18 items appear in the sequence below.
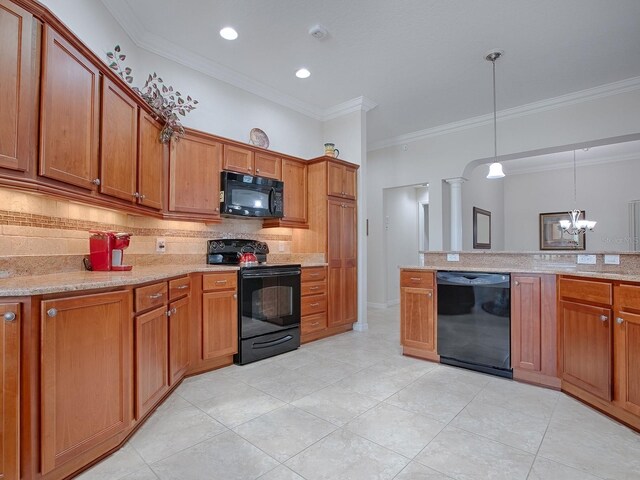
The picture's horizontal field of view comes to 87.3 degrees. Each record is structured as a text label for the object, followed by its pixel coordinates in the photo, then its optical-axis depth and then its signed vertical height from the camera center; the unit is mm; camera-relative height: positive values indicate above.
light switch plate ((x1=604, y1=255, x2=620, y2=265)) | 2633 -121
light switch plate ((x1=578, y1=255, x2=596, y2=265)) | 2746 -125
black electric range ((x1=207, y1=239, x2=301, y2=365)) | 3162 -582
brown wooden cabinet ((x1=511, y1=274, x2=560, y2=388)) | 2653 -689
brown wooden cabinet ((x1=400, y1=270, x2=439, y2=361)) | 3266 -700
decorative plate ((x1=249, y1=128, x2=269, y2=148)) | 4012 +1294
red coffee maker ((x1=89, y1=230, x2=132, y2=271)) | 2389 -28
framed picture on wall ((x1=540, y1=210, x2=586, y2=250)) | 6988 +171
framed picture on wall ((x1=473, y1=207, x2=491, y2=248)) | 6438 +326
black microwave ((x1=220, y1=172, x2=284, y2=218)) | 3473 +538
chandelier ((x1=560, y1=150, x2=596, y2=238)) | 6137 +372
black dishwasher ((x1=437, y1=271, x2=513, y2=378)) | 2865 -687
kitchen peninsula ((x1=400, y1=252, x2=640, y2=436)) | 2090 -582
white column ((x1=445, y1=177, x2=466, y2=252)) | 5266 +513
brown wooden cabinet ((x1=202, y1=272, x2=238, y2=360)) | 2912 -632
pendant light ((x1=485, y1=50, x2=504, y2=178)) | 3381 +1839
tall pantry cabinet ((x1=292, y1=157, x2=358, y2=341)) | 4195 +150
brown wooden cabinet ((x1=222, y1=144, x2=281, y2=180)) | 3552 +929
